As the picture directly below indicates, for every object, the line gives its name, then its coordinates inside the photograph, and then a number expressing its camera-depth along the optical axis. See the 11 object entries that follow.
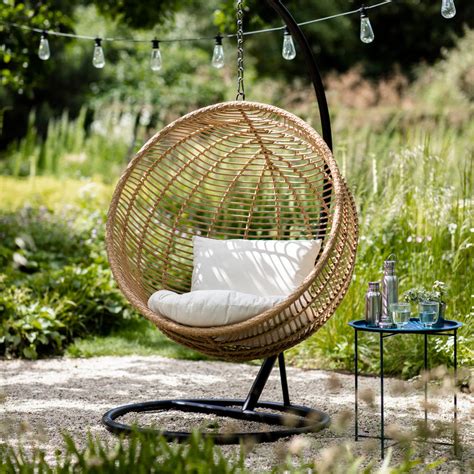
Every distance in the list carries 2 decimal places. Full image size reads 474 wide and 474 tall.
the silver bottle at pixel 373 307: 6.16
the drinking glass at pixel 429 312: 6.03
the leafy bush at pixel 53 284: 9.54
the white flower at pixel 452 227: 8.81
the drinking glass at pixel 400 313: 6.06
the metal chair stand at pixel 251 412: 6.19
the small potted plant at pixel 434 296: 6.12
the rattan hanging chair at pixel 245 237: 6.23
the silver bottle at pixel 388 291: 6.14
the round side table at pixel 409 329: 5.83
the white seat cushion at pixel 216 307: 6.28
